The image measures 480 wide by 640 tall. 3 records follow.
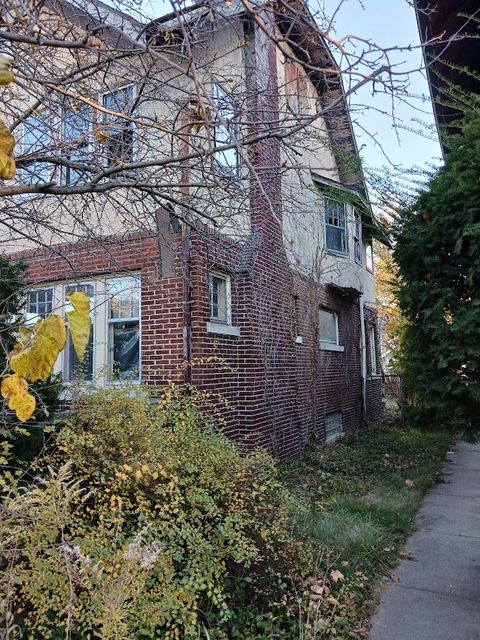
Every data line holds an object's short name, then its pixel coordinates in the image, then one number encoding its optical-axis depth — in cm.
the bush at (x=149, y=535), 265
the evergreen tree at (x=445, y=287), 425
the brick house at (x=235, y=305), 640
